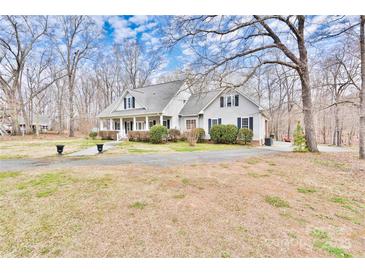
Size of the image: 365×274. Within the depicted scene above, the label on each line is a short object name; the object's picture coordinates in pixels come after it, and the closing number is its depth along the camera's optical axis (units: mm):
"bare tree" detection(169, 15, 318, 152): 7863
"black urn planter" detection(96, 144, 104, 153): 10256
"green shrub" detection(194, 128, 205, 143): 17766
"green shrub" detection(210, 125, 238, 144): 15948
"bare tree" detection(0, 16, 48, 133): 21422
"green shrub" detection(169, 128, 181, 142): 17312
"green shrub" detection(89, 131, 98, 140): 21125
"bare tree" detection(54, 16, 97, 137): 23703
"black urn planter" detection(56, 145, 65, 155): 9695
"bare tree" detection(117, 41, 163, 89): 28275
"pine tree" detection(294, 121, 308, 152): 10523
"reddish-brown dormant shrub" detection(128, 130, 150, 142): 16986
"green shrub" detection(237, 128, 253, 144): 15617
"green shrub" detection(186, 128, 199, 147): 14633
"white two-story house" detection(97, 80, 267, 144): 16422
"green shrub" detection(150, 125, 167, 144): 15820
